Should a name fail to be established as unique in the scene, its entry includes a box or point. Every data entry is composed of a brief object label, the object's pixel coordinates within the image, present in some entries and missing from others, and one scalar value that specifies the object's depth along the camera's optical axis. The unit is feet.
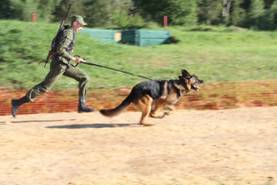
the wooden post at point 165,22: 127.83
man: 35.40
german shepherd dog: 34.45
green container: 97.40
